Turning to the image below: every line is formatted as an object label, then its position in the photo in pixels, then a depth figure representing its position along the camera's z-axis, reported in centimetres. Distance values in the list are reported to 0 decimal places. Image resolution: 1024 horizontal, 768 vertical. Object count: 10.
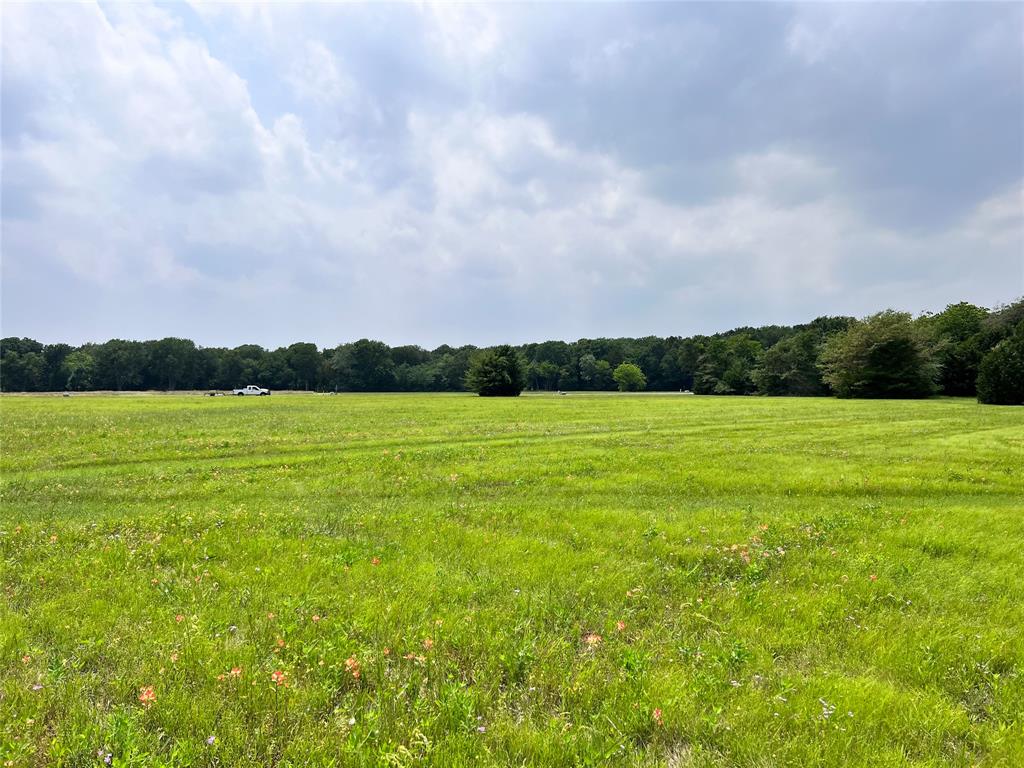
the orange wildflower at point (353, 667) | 440
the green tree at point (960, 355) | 6750
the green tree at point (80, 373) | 13050
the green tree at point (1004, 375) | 5031
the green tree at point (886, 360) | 6794
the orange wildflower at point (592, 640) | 501
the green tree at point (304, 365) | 14925
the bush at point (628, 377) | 14238
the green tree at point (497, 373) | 8762
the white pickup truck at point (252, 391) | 10068
